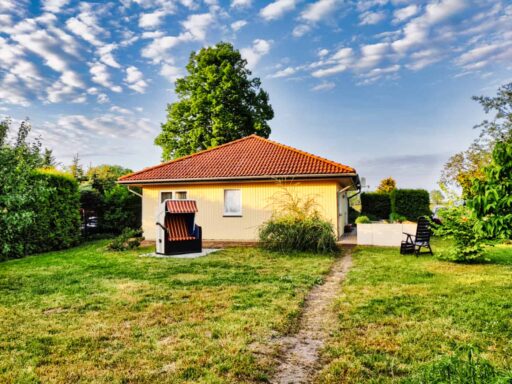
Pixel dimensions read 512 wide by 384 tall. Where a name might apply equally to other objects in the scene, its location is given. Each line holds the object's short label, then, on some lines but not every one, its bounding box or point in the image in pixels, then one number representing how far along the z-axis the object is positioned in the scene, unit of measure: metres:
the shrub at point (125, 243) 12.95
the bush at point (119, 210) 19.80
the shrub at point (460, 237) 9.17
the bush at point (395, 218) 17.77
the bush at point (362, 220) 15.92
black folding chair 10.82
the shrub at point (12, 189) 8.47
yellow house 15.34
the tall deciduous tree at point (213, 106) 27.97
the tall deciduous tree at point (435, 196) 27.41
